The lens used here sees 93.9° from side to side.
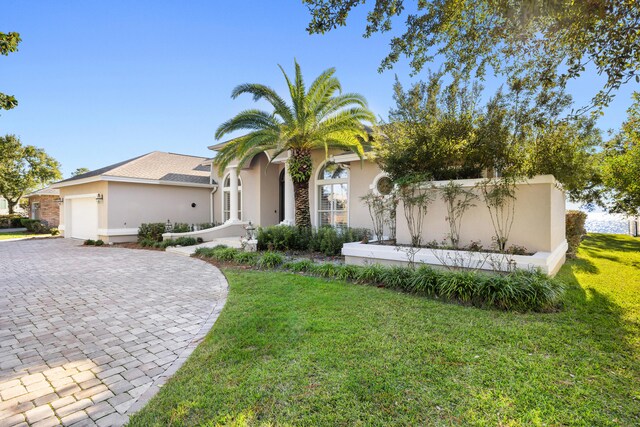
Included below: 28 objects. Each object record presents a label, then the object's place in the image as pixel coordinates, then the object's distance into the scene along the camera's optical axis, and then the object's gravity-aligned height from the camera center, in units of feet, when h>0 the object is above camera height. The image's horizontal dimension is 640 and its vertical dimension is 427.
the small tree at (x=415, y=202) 27.43 +0.77
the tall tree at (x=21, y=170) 95.33 +14.92
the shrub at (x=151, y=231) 54.60 -3.52
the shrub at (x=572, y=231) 38.34 -2.82
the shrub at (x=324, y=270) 26.14 -5.26
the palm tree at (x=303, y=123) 38.11 +11.81
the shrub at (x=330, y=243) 35.81 -3.86
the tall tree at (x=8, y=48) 15.10 +8.49
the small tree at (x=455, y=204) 26.11 +0.55
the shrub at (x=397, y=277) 21.72 -4.96
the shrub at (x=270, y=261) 30.91 -5.19
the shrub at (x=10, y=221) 103.28 -2.81
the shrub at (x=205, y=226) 60.40 -2.90
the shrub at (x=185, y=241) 49.28 -4.84
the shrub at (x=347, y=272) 24.93 -5.18
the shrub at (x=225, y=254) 35.76 -5.16
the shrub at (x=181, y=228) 55.98 -3.05
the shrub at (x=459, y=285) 18.62 -4.81
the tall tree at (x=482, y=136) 23.97 +6.33
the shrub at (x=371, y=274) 23.53 -5.08
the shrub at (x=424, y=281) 20.10 -4.88
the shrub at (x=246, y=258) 32.79 -5.25
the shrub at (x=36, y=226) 86.43 -3.96
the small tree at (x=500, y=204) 24.21 +0.48
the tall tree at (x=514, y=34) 14.55 +10.62
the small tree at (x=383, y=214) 32.04 -0.38
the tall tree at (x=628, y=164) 36.65 +5.86
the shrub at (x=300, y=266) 28.68 -5.32
